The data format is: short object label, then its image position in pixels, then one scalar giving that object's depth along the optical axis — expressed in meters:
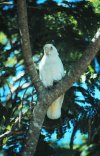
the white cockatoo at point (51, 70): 15.22
